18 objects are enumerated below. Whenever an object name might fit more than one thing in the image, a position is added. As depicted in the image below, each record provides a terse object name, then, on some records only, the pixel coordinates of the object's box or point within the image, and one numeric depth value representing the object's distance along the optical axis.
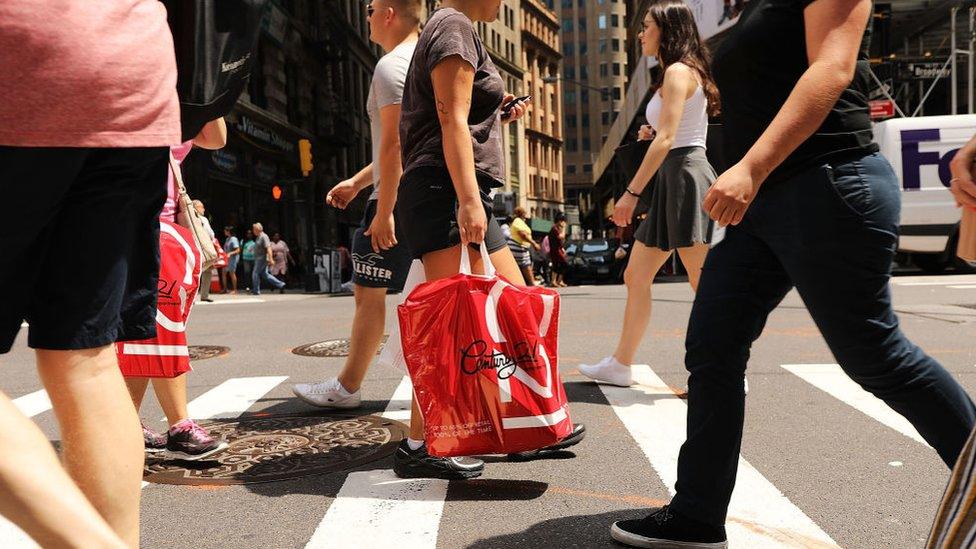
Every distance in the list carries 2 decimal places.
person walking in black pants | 2.09
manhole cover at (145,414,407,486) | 3.36
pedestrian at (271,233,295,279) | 21.94
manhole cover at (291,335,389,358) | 7.05
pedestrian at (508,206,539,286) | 13.33
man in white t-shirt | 3.58
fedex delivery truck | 16.14
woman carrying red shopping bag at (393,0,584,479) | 2.96
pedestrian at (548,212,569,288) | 20.09
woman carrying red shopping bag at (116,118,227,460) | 3.38
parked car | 21.84
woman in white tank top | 4.29
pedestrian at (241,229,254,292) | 22.14
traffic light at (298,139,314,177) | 19.06
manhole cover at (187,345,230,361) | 7.26
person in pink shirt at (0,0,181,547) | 1.59
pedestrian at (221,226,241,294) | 21.12
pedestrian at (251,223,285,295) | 19.58
